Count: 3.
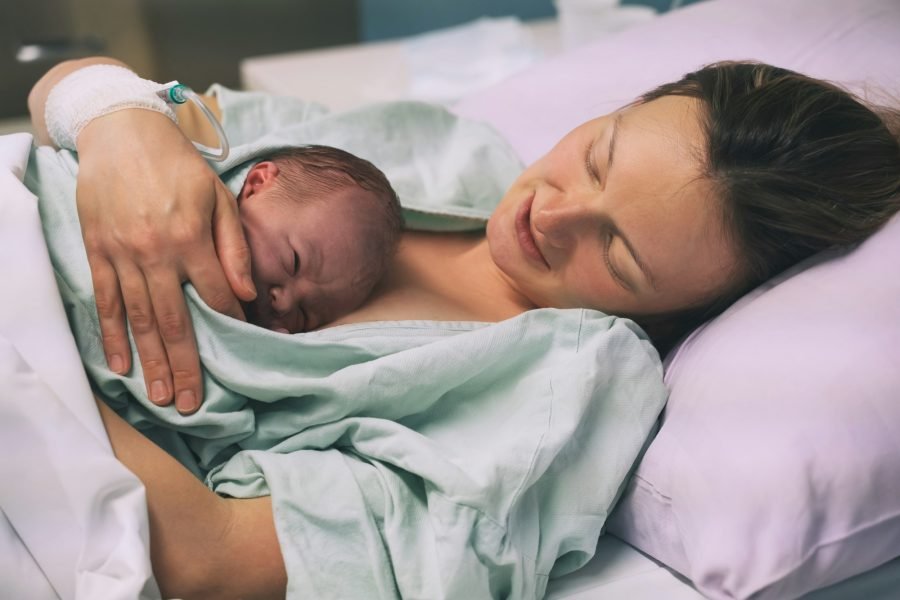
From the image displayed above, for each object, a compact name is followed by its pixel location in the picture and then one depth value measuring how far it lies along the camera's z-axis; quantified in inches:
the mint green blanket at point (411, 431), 33.4
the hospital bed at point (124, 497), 30.8
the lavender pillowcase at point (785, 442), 32.4
